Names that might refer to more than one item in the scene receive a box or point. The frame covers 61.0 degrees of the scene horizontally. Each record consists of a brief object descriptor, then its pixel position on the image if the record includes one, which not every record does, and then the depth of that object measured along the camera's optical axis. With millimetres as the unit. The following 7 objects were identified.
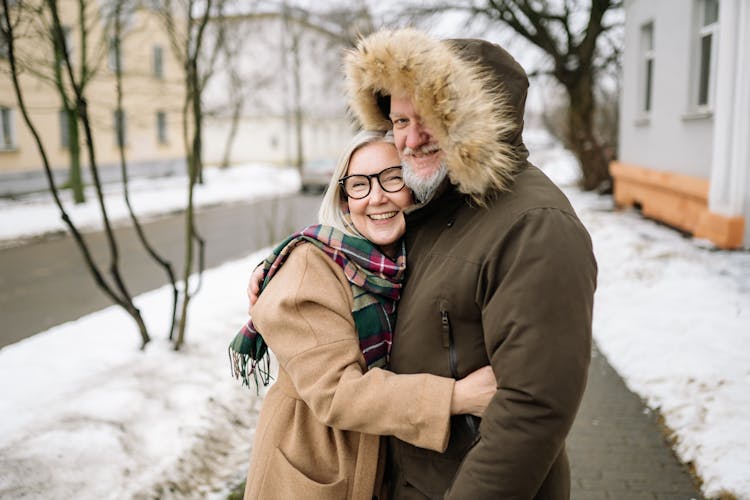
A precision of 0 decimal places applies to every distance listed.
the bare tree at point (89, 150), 4461
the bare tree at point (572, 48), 16906
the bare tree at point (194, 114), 5441
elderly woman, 1677
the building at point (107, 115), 22797
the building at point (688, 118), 7754
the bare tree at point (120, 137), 5484
